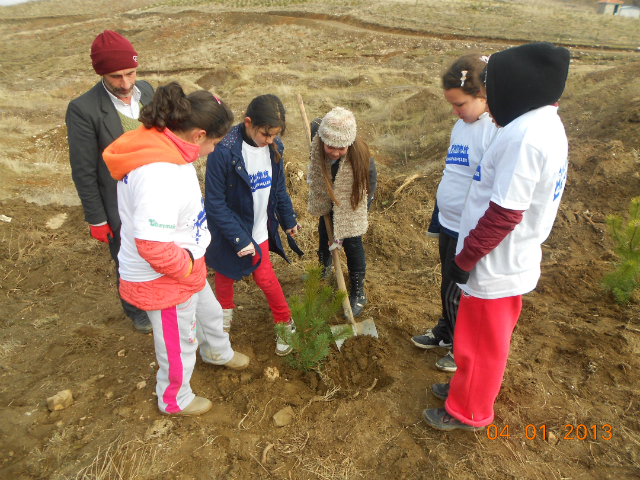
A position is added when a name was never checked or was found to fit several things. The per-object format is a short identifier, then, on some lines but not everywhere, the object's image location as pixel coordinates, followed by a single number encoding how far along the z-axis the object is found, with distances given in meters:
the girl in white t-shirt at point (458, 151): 2.09
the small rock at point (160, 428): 2.09
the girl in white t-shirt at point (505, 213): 1.47
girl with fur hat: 2.51
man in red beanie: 2.40
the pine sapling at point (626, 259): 2.94
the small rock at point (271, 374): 2.56
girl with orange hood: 1.58
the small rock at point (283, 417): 2.25
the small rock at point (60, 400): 2.26
